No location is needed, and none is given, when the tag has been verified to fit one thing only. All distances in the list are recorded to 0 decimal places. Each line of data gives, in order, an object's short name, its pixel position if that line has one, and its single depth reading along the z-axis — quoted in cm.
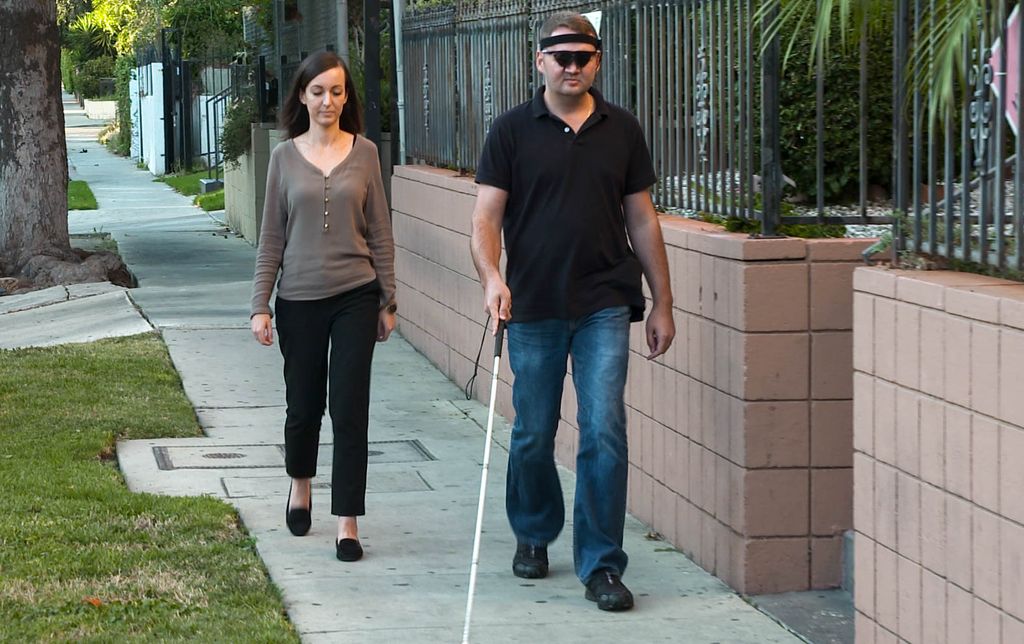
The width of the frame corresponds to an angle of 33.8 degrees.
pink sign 410
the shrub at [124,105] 4199
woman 634
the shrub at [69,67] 7031
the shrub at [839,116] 596
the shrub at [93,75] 6642
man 560
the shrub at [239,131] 2036
